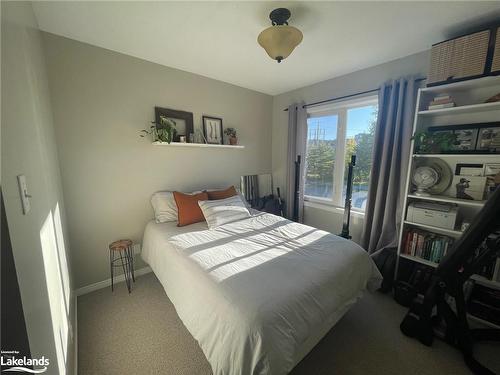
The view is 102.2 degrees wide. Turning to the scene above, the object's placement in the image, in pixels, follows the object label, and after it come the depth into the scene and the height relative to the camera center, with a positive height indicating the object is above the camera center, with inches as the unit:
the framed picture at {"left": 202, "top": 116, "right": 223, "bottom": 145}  109.3 +15.4
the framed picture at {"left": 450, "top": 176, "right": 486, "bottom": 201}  68.2 -9.8
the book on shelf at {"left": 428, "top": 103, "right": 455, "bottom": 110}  71.0 +18.9
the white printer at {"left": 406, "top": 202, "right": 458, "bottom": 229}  72.1 -20.5
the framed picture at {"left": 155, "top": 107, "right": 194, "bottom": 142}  94.4 +18.5
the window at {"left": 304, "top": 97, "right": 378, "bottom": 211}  104.0 +5.7
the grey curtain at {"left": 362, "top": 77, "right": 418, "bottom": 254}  84.1 -1.0
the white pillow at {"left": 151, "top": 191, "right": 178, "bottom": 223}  91.5 -22.6
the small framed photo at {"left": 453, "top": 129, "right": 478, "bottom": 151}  70.9 +7.0
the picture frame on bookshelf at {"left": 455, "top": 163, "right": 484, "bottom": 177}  69.9 -3.7
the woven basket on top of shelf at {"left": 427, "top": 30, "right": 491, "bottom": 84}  62.2 +32.9
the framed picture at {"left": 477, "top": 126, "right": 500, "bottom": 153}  66.2 +6.6
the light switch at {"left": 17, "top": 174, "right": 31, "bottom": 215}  27.0 -4.9
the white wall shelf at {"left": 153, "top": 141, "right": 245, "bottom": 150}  93.4 +6.3
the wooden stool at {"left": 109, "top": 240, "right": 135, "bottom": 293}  83.4 -44.5
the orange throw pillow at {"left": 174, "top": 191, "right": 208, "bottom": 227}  89.3 -23.1
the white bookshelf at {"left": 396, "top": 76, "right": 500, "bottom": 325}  66.9 +14.2
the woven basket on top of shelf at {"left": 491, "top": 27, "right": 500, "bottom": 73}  59.3 +29.9
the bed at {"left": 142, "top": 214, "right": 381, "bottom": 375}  39.2 -31.5
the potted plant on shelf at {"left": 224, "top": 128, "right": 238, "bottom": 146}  117.0 +13.1
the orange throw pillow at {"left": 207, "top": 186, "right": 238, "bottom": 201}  102.7 -18.7
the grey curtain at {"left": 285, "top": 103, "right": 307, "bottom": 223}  123.3 +8.6
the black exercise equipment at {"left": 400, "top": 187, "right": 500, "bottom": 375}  51.4 -38.0
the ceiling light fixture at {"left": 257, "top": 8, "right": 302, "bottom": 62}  56.1 +34.1
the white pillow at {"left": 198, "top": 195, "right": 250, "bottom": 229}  89.1 -24.5
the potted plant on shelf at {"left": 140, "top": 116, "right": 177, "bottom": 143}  90.0 +11.8
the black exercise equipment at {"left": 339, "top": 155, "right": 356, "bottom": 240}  99.1 -23.3
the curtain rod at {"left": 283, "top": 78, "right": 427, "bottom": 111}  81.4 +31.6
